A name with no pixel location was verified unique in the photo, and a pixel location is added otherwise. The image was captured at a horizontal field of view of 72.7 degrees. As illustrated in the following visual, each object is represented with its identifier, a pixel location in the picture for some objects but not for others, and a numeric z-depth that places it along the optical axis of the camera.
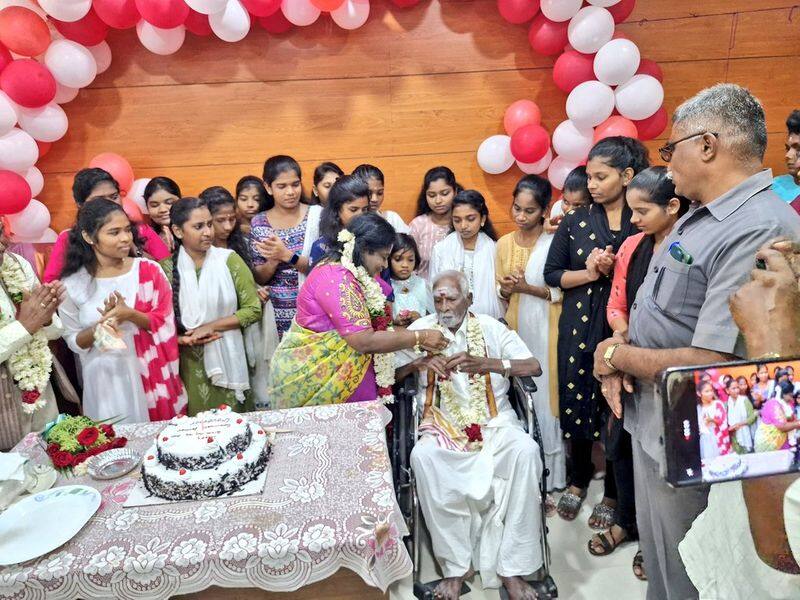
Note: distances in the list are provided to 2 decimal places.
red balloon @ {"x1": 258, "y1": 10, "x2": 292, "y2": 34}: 3.85
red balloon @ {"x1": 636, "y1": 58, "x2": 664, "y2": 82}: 3.89
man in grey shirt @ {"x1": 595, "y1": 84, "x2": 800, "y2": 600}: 1.47
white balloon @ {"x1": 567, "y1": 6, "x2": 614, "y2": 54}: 3.54
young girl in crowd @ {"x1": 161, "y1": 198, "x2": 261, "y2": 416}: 3.05
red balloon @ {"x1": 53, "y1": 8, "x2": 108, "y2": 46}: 3.55
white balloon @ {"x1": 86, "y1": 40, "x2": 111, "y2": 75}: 3.74
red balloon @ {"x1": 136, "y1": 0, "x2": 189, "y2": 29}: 3.31
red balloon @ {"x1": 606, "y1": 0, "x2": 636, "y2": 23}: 3.76
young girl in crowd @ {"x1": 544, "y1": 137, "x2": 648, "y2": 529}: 2.79
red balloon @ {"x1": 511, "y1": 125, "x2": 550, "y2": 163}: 3.80
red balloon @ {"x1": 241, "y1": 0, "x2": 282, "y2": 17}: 3.57
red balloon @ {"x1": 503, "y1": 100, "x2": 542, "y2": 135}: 3.98
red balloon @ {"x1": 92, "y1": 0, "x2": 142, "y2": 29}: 3.40
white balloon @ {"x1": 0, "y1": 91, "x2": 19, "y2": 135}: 3.29
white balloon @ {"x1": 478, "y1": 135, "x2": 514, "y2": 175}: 4.06
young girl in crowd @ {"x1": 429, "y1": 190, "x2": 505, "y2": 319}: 3.42
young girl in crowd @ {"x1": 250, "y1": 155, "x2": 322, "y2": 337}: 3.44
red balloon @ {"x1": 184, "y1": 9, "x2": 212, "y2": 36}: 3.68
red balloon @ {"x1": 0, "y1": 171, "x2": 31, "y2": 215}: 3.39
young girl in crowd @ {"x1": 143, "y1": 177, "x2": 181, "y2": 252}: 3.48
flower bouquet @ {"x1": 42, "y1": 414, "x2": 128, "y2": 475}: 1.92
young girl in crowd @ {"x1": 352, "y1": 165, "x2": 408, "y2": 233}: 3.56
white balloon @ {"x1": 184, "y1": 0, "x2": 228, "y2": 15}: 3.33
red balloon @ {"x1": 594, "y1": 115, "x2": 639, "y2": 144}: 3.67
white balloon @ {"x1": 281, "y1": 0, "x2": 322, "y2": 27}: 3.65
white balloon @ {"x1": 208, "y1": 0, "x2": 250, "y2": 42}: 3.50
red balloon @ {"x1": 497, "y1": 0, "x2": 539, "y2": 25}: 3.72
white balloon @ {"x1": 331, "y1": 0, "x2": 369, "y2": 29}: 3.70
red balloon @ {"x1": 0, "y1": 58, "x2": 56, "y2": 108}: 3.33
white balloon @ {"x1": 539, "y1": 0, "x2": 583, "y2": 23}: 3.56
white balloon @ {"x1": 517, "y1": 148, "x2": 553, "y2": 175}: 4.04
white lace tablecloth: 1.47
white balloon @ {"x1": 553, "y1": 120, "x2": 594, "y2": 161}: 3.84
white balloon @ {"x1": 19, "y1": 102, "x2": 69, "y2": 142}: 3.57
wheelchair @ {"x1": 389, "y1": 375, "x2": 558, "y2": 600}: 2.42
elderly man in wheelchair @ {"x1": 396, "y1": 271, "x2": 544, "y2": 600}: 2.47
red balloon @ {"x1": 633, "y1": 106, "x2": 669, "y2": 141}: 3.91
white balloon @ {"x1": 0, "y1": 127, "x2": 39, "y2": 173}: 3.38
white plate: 1.52
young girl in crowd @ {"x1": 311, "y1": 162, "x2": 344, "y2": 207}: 3.70
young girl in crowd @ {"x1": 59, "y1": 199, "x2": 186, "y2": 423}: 2.63
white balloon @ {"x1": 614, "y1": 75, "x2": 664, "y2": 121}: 3.69
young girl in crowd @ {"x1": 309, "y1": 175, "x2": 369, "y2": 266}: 3.17
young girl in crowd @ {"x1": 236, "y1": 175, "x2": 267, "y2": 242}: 3.66
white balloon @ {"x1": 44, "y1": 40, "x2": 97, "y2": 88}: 3.50
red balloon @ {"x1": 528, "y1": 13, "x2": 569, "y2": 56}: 3.78
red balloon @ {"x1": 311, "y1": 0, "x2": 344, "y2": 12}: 3.53
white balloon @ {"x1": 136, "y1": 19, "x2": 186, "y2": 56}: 3.58
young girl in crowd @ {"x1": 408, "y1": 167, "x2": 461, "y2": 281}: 3.71
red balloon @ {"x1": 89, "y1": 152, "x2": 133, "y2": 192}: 3.77
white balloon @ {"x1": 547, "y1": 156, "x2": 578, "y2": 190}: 4.00
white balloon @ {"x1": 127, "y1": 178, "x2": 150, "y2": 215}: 3.86
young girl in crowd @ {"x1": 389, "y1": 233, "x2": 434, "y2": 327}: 3.33
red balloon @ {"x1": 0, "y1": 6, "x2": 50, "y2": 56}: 3.27
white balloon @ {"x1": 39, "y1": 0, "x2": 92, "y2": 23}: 3.29
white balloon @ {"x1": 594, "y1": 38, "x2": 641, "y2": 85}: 3.56
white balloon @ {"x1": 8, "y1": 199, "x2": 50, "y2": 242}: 3.64
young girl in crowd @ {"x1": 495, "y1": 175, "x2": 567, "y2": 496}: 3.24
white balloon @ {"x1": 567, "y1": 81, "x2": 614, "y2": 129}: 3.64
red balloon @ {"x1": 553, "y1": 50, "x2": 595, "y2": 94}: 3.74
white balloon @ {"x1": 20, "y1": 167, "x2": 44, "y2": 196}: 3.69
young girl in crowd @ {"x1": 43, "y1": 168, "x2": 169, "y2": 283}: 3.12
